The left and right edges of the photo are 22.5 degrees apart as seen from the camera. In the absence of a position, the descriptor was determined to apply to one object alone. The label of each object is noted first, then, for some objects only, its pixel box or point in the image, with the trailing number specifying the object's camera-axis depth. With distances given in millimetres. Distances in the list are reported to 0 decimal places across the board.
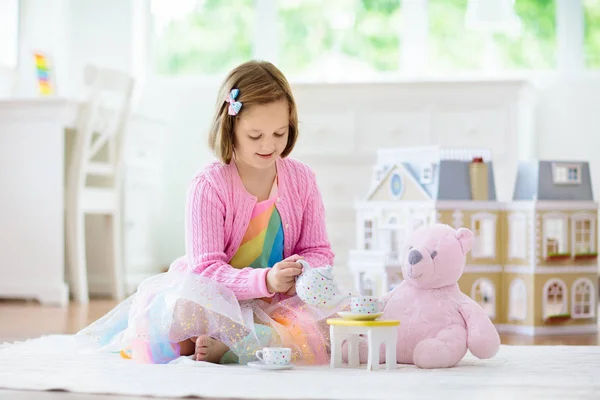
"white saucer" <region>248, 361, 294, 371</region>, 2652
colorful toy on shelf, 5311
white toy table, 2653
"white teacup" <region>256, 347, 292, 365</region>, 2663
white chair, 4540
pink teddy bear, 2739
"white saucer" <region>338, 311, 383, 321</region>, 2664
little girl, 2773
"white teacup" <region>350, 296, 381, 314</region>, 2673
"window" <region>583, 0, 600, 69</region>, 5666
